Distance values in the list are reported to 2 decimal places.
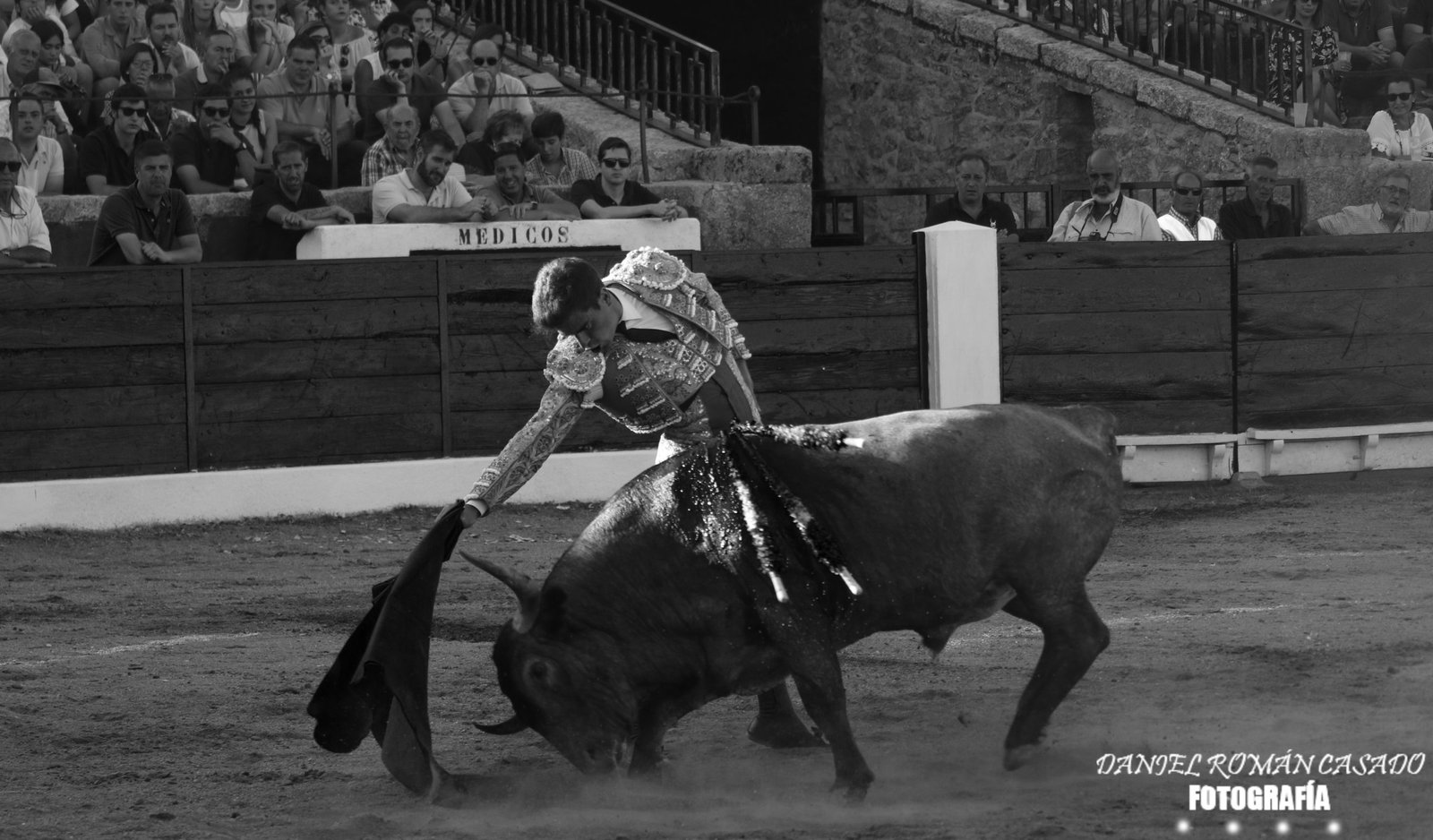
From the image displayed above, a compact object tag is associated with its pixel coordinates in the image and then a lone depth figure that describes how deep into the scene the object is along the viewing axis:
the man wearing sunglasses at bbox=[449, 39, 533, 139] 20.50
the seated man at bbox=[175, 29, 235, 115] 19.34
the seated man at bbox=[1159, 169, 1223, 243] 19.84
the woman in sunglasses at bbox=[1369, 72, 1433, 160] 23.62
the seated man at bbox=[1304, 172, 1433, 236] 20.00
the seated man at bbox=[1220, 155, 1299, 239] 19.98
